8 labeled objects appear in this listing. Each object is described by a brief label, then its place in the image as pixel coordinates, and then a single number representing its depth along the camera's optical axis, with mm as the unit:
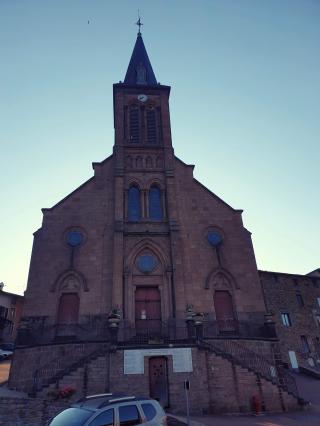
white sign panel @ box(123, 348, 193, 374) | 15496
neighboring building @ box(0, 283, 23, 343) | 36241
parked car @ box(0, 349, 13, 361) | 28400
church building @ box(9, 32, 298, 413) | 15531
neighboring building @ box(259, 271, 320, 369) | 29453
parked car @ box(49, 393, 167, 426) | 6582
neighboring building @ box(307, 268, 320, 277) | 43625
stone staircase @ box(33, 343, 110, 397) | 14672
